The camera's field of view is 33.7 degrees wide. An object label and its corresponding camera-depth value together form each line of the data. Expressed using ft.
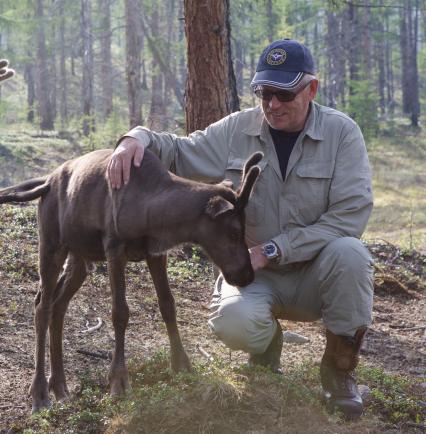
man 15.46
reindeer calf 14.83
